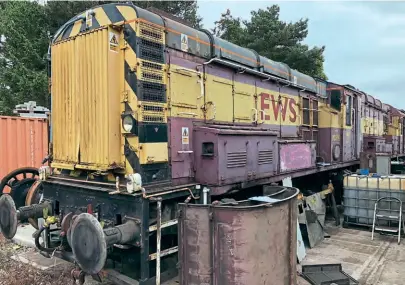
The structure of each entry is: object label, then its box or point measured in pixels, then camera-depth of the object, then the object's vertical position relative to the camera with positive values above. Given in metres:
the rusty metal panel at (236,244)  3.37 -1.05
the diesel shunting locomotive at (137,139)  4.01 +0.03
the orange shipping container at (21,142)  9.33 +0.01
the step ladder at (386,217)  7.30 -1.69
